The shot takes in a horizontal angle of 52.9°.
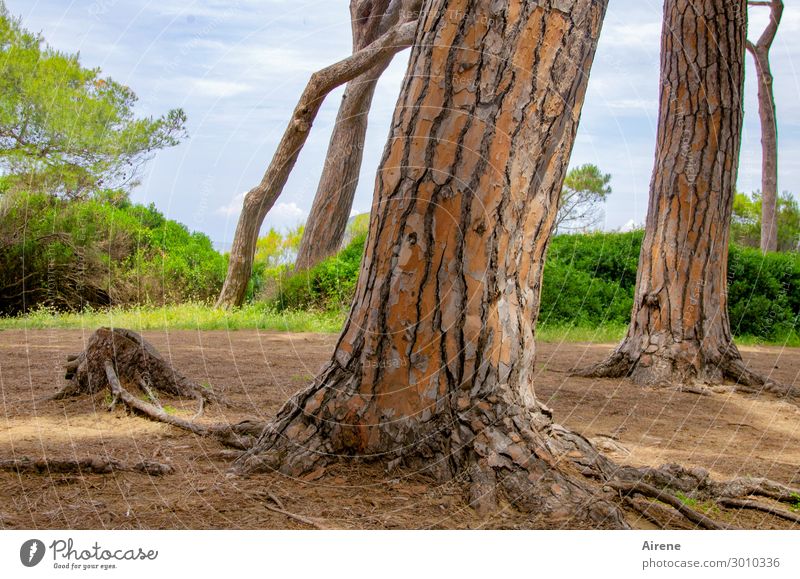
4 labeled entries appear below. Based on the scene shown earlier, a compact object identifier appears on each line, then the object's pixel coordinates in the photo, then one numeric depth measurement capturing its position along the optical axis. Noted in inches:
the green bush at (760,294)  430.6
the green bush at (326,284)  426.3
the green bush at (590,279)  424.2
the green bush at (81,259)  449.4
